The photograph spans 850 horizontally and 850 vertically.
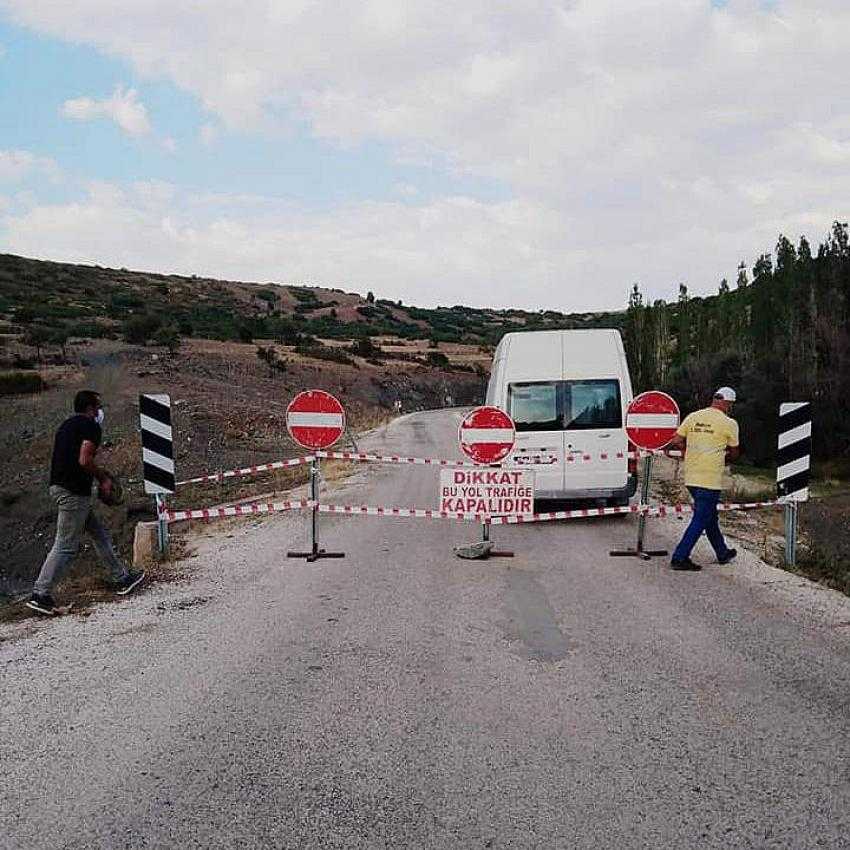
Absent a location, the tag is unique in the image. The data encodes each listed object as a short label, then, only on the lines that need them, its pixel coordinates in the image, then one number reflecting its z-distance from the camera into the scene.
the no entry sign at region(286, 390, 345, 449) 10.52
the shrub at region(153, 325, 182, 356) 48.66
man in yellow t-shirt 9.56
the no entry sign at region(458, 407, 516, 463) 10.55
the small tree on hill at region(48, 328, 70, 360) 48.22
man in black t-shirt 7.92
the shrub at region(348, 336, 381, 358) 72.69
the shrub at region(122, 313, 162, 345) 52.19
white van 12.94
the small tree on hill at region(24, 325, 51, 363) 47.59
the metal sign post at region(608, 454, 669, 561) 10.29
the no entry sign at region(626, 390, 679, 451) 10.82
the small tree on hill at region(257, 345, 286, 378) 50.24
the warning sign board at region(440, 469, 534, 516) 10.48
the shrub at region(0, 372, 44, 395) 36.00
